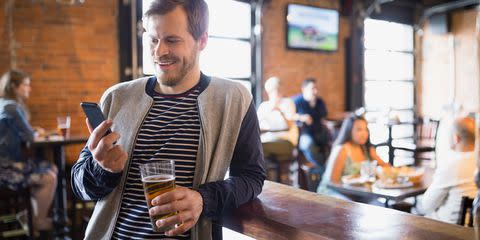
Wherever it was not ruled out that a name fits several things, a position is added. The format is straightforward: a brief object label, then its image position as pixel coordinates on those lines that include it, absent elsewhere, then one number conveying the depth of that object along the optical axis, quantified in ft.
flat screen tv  21.16
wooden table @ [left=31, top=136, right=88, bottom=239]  12.16
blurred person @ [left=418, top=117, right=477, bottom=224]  8.61
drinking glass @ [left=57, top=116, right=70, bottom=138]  12.51
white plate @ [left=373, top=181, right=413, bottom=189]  9.75
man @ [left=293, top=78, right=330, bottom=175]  18.43
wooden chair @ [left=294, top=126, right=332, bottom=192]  9.40
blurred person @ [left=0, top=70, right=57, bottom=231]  11.98
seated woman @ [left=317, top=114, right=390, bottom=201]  11.23
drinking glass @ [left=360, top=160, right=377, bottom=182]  10.49
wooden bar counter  3.24
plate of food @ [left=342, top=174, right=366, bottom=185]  10.22
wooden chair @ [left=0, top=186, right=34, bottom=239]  10.74
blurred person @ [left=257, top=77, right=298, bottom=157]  17.13
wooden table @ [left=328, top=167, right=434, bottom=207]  9.25
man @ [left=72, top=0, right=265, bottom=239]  3.80
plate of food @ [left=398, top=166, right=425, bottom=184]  10.29
